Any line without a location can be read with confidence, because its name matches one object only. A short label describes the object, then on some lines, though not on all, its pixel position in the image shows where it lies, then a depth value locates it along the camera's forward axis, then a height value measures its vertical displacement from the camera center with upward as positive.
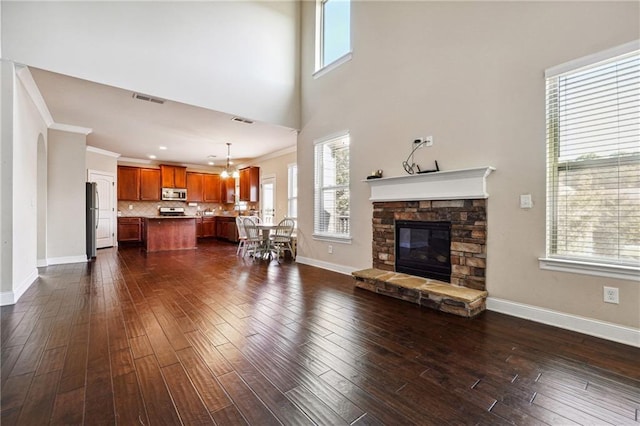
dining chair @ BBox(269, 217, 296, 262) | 5.95 -0.63
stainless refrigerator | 5.80 -0.15
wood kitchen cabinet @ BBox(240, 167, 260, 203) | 8.68 +0.87
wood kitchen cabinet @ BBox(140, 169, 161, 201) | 8.76 +0.87
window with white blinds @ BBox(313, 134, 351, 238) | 4.66 +0.41
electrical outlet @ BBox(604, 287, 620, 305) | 2.17 -0.68
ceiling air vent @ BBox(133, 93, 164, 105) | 3.97 +1.70
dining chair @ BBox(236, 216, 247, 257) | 6.50 -0.56
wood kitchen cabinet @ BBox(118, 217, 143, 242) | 8.38 -0.56
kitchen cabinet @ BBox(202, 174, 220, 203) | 9.91 +0.84
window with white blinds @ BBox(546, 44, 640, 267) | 2.15 +0.43
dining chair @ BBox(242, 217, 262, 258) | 6.05 -0.59
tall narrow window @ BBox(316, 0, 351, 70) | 4.77 +3.34
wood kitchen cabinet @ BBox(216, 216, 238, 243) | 8.82 -0.61
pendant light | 7.00 +1.07
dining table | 5.74 -0.66
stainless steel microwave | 9.02 +0.58
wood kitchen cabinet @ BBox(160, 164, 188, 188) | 8.96 +1.18
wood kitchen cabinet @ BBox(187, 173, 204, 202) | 9.60 +0.87
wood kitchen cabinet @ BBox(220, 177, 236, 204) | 9.84 +0.78
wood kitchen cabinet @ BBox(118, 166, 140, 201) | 8.42 +0.88
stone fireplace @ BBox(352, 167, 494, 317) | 2.88 -0.34
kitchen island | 7.02 -0.59
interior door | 7.28 +0.09
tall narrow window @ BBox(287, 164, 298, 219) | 7.38 +0.55
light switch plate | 2.61 +0.10
